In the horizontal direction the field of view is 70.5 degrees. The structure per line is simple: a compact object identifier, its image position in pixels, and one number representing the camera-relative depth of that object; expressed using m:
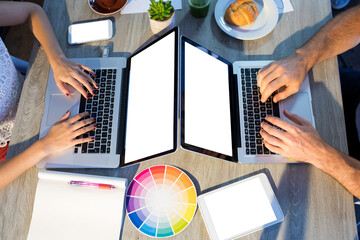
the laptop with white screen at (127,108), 0.78
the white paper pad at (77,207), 0.80
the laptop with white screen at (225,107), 0.78
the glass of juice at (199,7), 0.97
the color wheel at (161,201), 0.79
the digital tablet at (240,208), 0.78
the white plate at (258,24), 0.96
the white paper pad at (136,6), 1.05
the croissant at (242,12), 0.93
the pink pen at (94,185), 0.83
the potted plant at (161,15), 0.87
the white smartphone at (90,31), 1.02
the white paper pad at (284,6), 1.01
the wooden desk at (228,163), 0.79
